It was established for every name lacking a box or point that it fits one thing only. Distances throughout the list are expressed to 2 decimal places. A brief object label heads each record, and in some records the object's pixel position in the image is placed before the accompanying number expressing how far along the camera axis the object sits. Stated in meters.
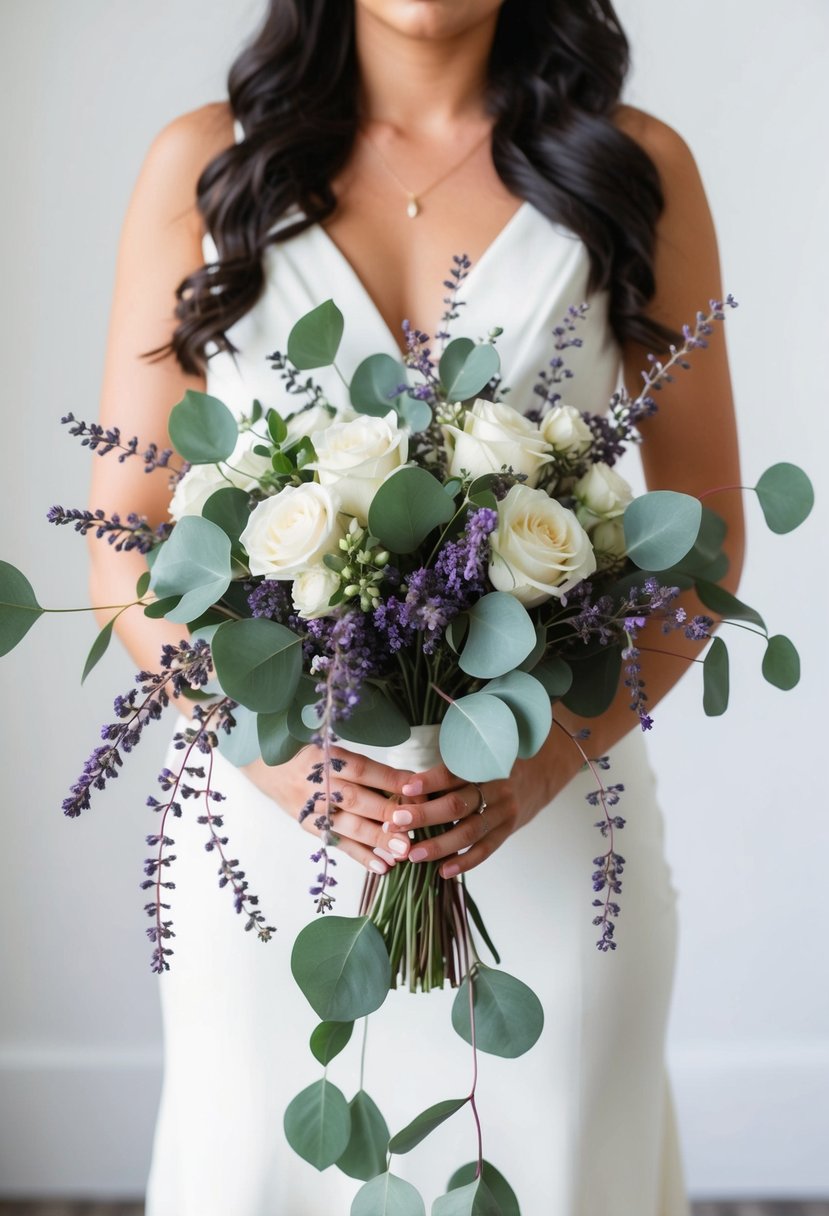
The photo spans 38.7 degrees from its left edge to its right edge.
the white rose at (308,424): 1.13
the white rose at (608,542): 1.11
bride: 1.40
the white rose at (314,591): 0.94
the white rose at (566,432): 1.12
